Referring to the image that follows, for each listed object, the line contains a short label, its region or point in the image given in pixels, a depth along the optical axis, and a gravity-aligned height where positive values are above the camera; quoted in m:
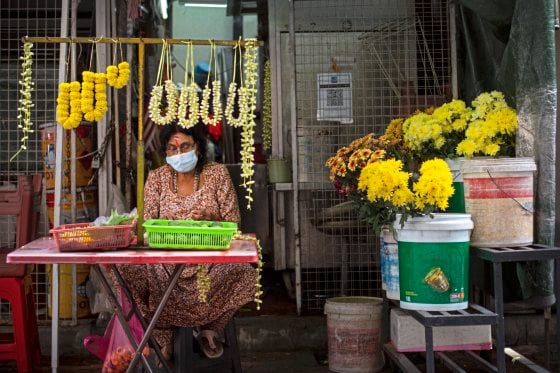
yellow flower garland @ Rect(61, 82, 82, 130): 3.95 +0.48
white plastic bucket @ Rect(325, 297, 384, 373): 5.11 -1.08
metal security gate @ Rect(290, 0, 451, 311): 6.11 +0.90
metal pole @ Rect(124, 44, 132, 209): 6.03 +0.48
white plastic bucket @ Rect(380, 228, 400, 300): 4.38 -0.47
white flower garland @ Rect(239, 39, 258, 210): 3.99 +0.45
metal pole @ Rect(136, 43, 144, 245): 3.93 +0.12
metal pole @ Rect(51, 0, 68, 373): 4.92 -0.07
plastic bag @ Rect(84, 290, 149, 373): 4.45 -1.00
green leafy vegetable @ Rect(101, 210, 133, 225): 3.79 -0.16
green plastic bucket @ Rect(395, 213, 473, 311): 3.98 -0.42
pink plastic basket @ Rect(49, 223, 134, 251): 3.61 -0.24
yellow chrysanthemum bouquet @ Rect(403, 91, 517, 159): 4.30 +0.36
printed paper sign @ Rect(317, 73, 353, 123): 6.16 +0.80
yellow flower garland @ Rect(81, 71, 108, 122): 3.93 +0.53
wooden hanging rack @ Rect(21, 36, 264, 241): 3.96 +0.64
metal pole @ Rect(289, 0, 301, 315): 5.98 +0.36
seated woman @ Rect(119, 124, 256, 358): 4.62 -0.52
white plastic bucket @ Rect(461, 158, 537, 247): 4.10 -0.08
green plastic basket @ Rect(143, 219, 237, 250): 3.64 -0.24
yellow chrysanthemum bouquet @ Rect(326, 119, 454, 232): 4.01 +0.04
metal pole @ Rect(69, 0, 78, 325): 5.52 +0.20
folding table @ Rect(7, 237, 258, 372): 3.45 -0.33
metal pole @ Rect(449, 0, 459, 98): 5.89 +1.17
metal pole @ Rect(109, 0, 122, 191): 5.92 +0.62
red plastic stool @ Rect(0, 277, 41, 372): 4.97 -0.94
